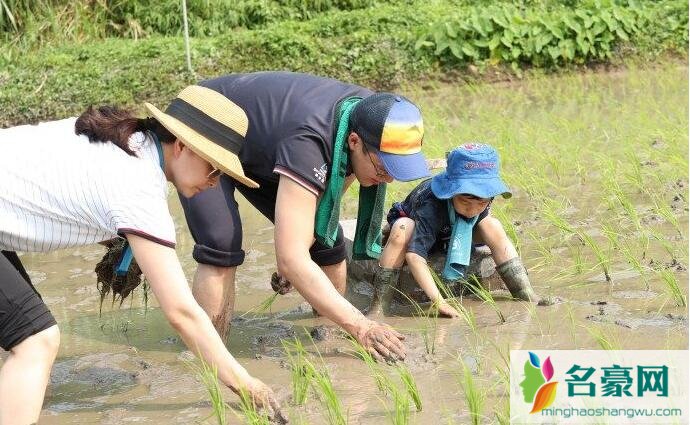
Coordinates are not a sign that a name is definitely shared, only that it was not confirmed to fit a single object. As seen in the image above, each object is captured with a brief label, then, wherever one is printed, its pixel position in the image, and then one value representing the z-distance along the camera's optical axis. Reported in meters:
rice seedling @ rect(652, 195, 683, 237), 4.41
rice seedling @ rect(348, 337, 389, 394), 3.06
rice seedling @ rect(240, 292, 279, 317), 4.01
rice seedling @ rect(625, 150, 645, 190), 5.07
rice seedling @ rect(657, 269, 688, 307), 3.58
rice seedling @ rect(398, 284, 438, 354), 3.49
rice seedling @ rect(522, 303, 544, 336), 3.62
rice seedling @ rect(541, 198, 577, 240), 4.38
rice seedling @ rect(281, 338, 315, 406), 3.03
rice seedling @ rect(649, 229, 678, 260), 4.11
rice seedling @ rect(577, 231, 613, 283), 3.98
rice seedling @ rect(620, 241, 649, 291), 3.84
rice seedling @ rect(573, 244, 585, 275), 4.09
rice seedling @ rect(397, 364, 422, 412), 2.90
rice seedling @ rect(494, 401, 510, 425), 2.64
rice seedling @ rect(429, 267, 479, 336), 3.55
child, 3.85
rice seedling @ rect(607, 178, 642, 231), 4.38
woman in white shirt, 2.68
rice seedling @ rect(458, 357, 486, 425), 2.72
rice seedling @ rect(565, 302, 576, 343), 3.46
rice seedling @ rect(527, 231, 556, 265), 4.35
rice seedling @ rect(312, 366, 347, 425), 2.73
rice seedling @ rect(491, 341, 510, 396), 2.94
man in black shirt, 3.27
